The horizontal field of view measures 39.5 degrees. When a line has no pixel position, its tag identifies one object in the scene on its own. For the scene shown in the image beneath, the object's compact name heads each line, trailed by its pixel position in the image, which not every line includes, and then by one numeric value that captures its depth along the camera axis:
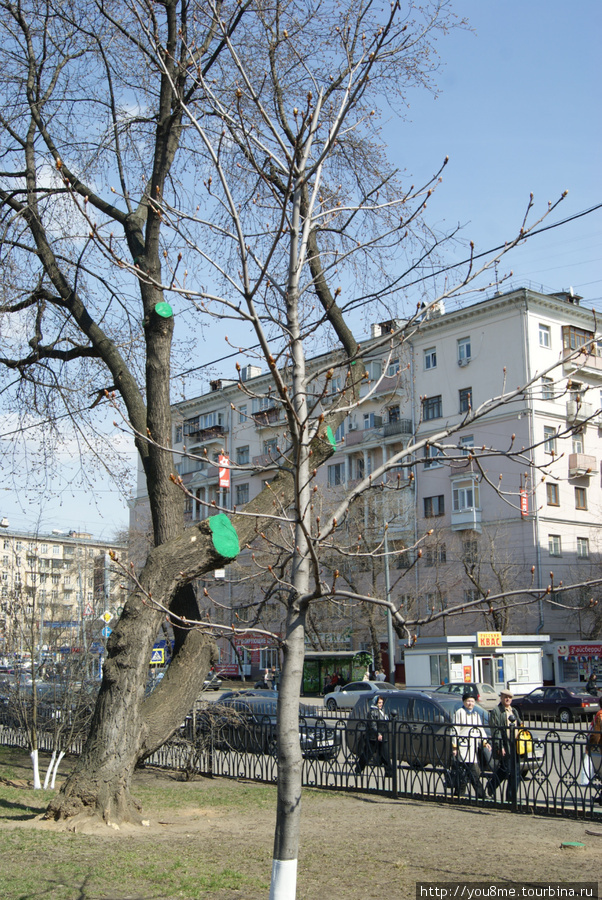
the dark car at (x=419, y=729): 11.52
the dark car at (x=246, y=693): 21.88
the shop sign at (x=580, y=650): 37.25
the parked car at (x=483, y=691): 29.00
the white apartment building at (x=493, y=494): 41.59
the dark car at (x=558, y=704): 29.80
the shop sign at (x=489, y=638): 34.78
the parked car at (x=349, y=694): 31.55
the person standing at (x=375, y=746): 12.30
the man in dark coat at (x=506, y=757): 10.83
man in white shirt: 11.17
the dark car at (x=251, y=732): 13.24
